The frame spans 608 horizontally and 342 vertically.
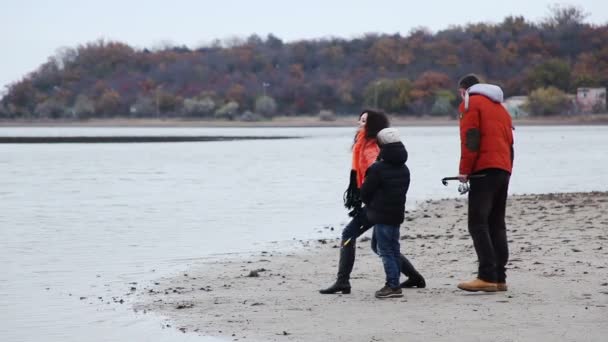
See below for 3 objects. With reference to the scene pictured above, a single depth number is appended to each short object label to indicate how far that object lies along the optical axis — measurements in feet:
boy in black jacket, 60.80
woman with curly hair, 62.13
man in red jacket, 60.85
